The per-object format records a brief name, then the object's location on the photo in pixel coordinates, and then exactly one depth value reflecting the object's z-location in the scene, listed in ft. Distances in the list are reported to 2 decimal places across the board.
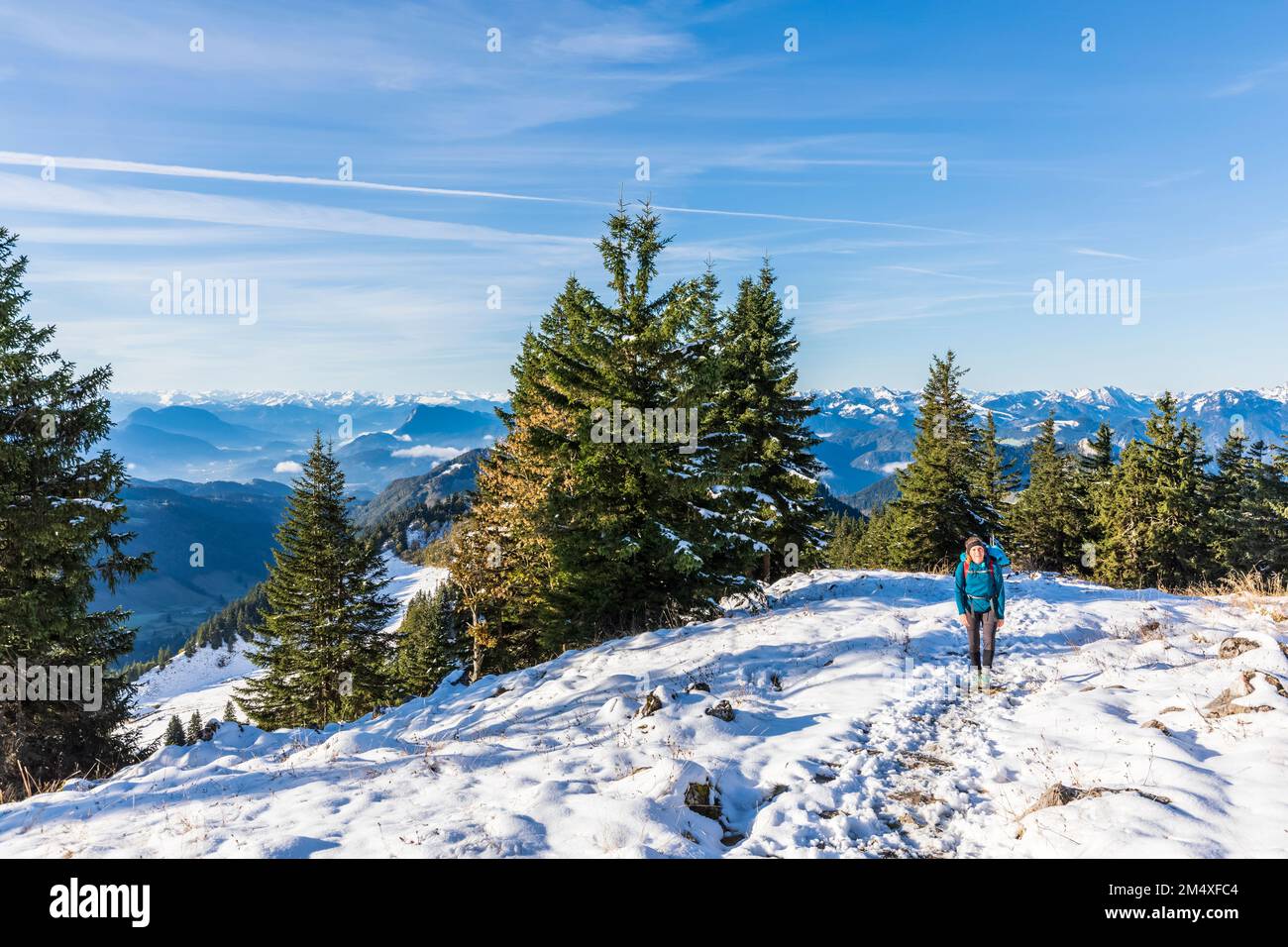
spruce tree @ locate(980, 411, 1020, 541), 131.44
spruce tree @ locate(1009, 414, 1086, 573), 146.30
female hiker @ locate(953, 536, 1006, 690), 30.42
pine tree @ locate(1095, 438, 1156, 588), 111.45
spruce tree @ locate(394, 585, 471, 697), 115.65
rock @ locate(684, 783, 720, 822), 18.52
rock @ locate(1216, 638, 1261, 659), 27.55
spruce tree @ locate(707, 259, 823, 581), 72.02
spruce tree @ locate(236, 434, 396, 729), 85.40
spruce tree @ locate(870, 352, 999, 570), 104.06
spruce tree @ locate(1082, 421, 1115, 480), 147.84
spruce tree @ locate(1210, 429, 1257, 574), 109.81
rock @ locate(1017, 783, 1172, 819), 16.74
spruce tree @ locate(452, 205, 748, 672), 49.88
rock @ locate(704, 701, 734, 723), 27.07
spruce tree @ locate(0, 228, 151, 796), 42.45
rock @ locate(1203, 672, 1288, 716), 21.40
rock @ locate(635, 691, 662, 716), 28.45
